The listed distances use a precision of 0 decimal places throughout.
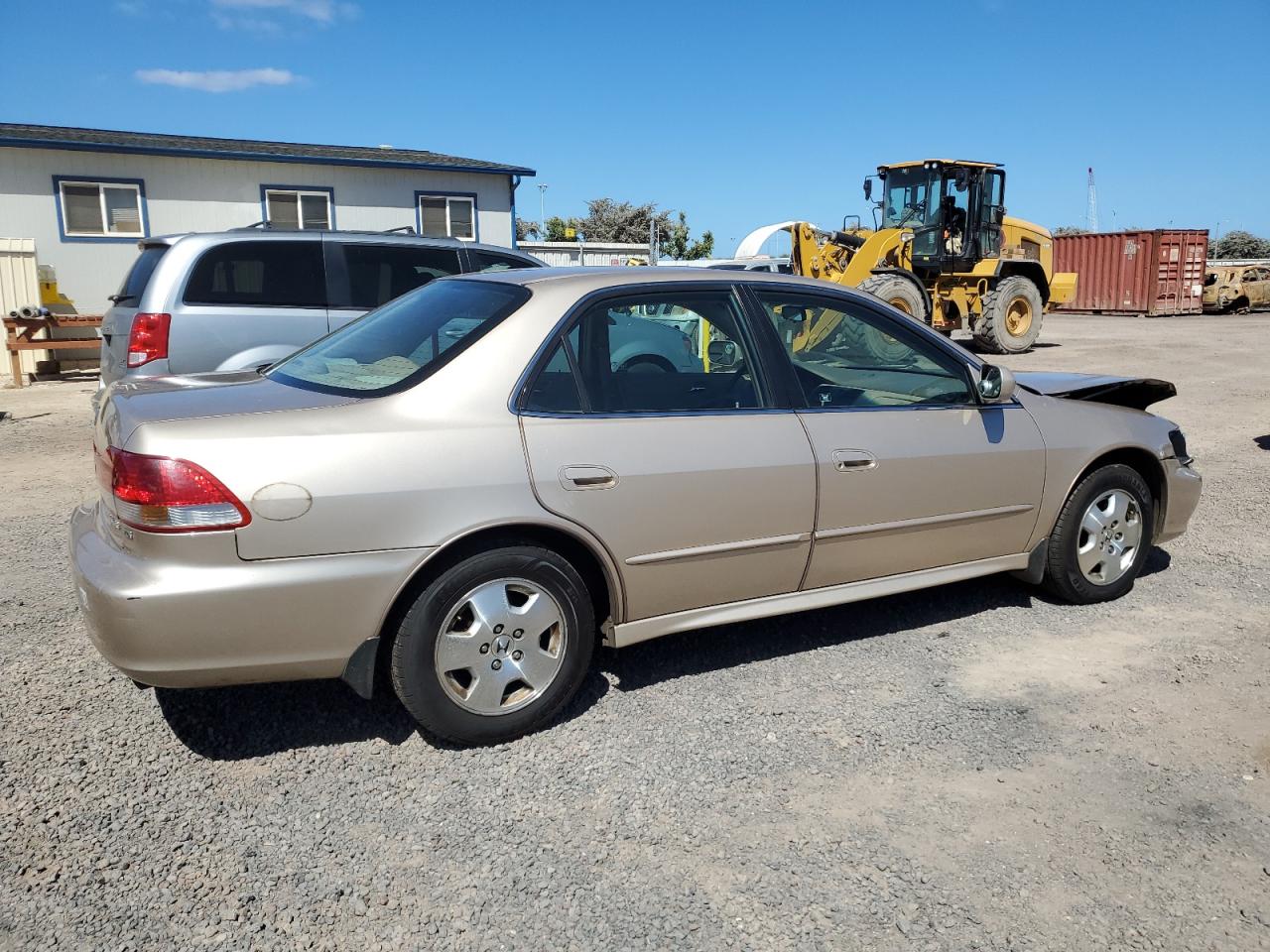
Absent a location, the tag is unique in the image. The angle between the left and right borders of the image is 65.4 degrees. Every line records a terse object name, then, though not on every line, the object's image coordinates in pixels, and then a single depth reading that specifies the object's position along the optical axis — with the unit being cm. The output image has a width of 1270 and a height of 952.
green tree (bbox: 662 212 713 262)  5328
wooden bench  1410
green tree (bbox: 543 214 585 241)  5338
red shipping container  2855
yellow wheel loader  1625
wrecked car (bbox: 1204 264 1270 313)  2944
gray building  1653
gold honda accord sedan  291
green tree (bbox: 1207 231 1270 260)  7262
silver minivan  667
